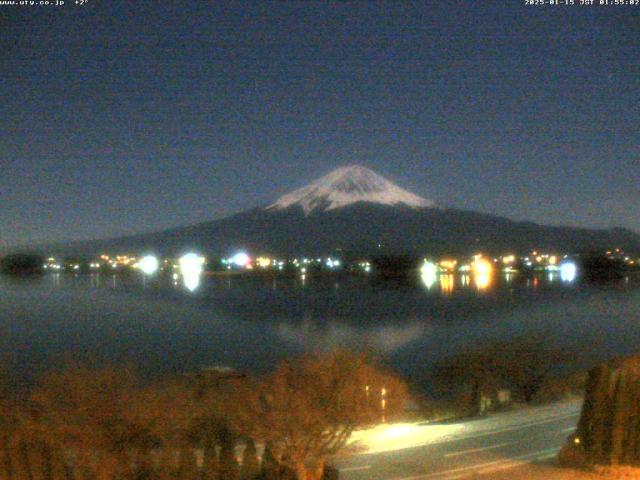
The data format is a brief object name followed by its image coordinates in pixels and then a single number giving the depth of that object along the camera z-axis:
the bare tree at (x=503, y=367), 20.22
